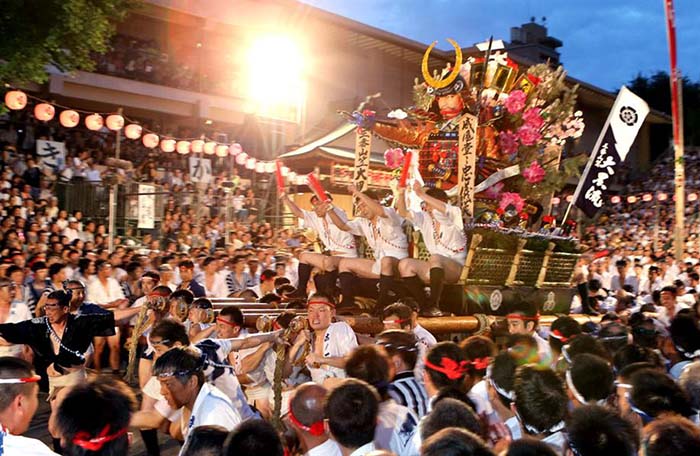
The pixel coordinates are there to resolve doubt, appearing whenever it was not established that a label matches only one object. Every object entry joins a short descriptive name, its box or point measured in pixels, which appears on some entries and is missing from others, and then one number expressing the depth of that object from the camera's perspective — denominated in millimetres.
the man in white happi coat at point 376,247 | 7430
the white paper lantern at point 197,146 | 16109
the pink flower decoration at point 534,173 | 8812
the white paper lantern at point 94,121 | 14406
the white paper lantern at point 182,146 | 16016
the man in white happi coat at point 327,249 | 7984
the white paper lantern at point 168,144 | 15930
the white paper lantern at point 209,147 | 16297
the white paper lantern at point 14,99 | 12805
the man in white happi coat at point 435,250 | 7297
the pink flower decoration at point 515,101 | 8711
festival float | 8133
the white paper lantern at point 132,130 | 15117
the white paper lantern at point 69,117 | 14250
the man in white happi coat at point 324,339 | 5191
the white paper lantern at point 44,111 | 13734
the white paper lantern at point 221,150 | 16531
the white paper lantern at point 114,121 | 14453
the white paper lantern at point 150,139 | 15449
